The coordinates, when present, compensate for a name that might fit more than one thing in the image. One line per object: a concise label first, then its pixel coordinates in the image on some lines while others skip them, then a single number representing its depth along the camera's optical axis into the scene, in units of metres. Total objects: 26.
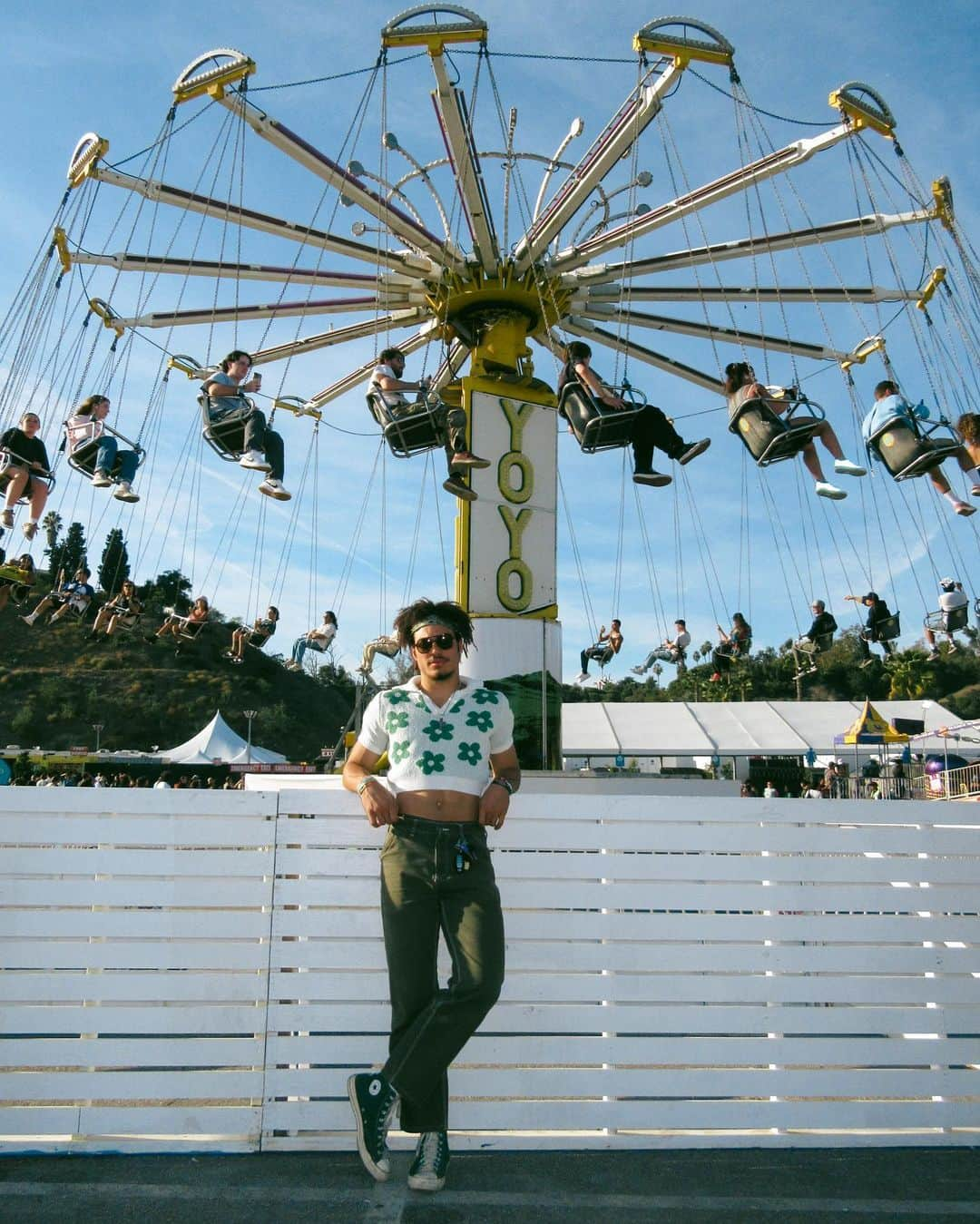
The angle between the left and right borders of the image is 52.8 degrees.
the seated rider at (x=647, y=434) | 11.41
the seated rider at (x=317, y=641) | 16.30
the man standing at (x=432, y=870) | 3.59
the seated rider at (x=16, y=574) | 13.27
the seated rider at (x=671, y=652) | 16.69
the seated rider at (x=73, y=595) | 15.54
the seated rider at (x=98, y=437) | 11.72
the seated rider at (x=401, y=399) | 11.14
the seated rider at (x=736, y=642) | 16.05
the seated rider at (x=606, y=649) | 17.73
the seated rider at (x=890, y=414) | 9.73
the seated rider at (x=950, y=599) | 13.50
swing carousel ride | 11.98
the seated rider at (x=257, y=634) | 16.67
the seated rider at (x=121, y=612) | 15.73
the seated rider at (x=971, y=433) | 9.94
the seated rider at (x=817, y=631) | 14.91
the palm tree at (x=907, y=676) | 64.94
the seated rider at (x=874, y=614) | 14.39
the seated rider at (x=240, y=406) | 10.69
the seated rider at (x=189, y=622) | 16.34
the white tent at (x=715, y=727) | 33.34
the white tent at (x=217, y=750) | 31.92
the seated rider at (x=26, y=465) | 11.59
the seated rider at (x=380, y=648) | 14.65
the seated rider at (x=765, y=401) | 9.98
